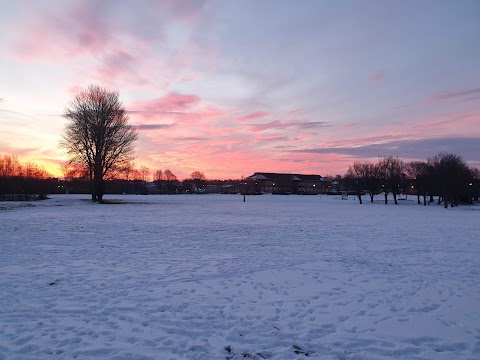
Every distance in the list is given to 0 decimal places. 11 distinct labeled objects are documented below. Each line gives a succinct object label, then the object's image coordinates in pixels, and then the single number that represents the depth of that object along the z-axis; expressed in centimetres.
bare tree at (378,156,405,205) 7094
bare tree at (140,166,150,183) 19238
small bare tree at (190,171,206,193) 18518
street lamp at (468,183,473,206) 6794
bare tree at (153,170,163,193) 15960
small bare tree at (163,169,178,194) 16652
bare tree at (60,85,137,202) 4931
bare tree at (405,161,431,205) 6519
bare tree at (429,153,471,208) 5481
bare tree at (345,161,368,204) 7349
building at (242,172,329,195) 17098
